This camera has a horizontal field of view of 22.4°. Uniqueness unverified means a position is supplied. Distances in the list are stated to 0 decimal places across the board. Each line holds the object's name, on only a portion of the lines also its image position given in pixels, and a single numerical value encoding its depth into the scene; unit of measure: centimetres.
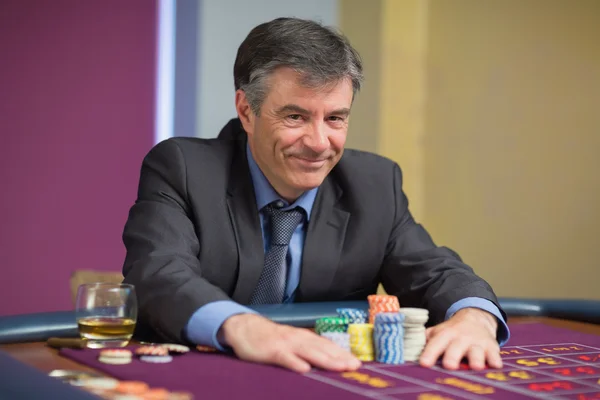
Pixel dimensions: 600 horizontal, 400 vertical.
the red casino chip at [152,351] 177
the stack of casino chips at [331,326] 188
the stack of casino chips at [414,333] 182
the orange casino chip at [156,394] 154
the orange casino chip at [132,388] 156
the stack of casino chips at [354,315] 192
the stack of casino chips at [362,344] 180
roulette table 160
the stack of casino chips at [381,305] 196
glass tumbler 182
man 214
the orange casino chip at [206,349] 184
